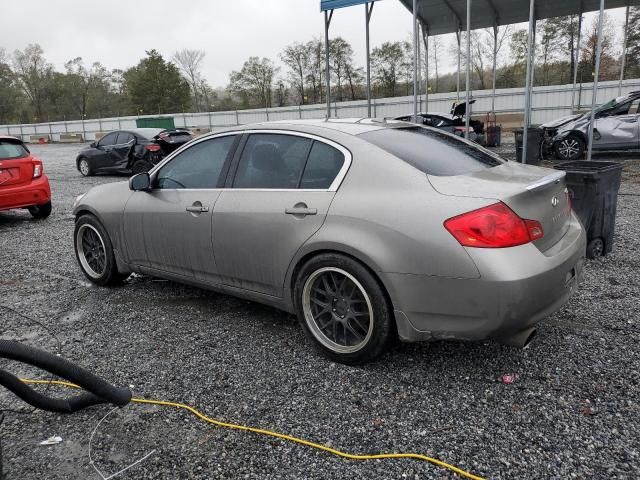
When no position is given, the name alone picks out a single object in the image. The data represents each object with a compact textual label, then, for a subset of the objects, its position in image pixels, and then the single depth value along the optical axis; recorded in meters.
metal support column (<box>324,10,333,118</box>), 13.34
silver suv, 12.59
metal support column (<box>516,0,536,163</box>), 10.54
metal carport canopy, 16.56
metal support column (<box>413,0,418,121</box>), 11.40
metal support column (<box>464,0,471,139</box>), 10.89
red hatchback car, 8.21
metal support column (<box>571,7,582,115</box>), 16.77
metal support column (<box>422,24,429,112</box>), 18.17
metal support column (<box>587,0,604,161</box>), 9.87
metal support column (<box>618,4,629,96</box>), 21.14
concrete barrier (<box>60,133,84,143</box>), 43.97
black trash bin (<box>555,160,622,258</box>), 4.93
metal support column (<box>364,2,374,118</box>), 13.18
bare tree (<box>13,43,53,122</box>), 65.31
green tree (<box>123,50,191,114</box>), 63.28
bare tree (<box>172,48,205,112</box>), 67.12
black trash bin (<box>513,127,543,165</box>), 12.65
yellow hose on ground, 2.32
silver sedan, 2.72
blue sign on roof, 12.45
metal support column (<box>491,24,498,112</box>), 18.68
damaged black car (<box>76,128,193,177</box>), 14.58
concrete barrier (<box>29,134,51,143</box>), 44.47
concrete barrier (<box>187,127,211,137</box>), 39.54
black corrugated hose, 1.81
